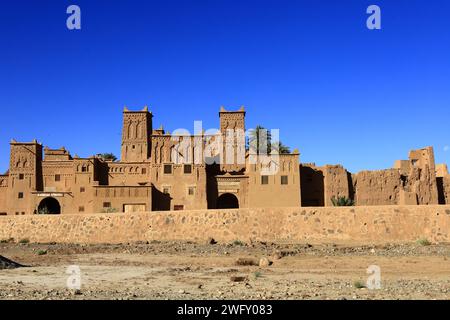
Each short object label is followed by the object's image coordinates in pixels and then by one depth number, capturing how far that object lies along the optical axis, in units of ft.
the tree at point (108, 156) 221.05
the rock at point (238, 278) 50.07
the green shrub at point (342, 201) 148.15
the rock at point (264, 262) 67.00
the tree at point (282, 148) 181.59
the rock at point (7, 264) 62.28
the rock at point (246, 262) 67.72
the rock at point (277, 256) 73.34
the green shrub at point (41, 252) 85.27
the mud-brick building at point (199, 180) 157.07
